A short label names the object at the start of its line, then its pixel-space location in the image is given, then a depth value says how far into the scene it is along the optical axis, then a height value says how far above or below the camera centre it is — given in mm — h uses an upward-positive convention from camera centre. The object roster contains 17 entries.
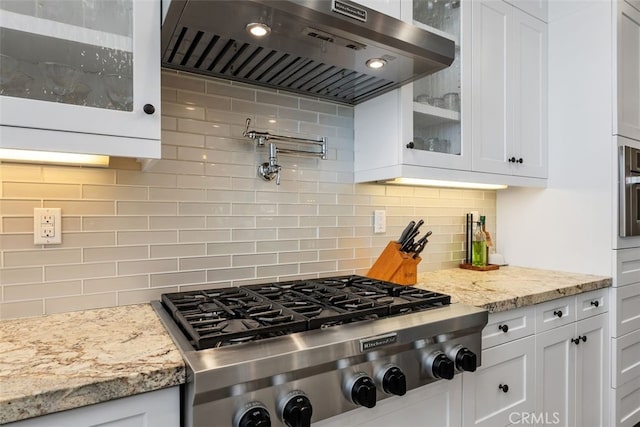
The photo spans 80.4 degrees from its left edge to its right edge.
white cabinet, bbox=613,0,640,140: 1902 +734
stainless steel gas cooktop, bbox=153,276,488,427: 807 -335
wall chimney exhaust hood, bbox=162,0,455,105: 1023 +527
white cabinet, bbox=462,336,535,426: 1321 -651
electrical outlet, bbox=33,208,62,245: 1160 -46
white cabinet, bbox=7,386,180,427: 717 -407
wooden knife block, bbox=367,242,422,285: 1634 -243
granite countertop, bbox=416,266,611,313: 1434 -330
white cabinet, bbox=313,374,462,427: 1034 -588
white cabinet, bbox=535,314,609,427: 1606 -740
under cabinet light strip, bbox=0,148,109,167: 1038 +157
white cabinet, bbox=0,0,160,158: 900 +349
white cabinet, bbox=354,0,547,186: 1593 +470
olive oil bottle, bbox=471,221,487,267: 2152 -216
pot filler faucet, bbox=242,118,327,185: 1521 +274
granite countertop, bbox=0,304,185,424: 695 -326
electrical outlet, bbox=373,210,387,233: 1871 -49
